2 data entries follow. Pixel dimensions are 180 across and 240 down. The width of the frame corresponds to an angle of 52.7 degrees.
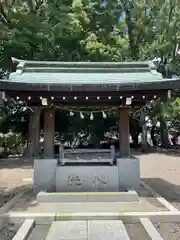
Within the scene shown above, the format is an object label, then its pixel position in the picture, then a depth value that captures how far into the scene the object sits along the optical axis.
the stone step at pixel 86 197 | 4.37
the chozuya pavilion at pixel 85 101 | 4.53
